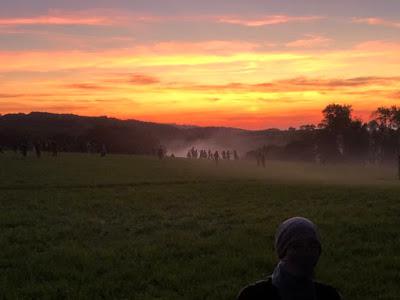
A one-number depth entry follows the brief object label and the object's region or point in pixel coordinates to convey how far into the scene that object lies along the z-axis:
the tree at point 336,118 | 121.12
